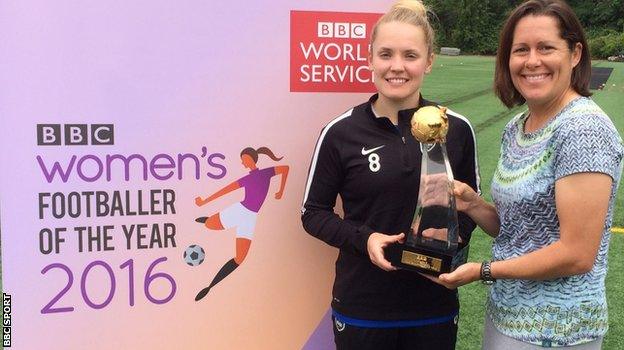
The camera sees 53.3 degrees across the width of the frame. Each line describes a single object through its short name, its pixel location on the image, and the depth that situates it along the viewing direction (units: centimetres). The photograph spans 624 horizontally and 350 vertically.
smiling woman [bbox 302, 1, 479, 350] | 160
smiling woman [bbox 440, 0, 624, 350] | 133
